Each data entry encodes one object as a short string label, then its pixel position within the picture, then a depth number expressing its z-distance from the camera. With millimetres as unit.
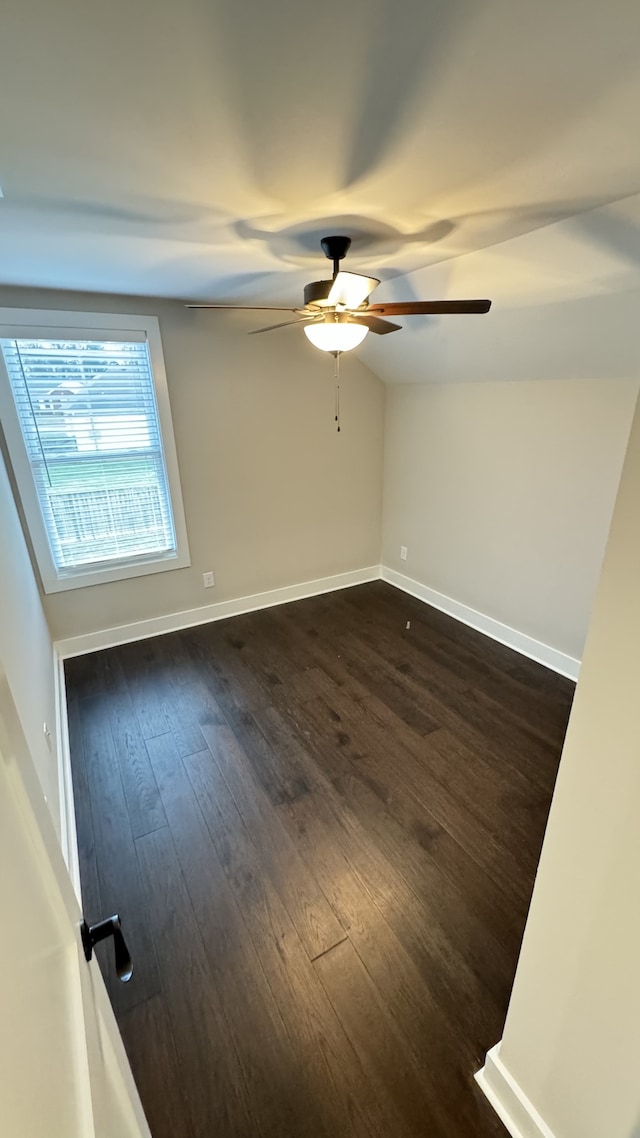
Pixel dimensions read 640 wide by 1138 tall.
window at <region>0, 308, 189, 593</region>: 2645
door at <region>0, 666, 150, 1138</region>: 405
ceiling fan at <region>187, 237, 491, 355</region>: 1647
